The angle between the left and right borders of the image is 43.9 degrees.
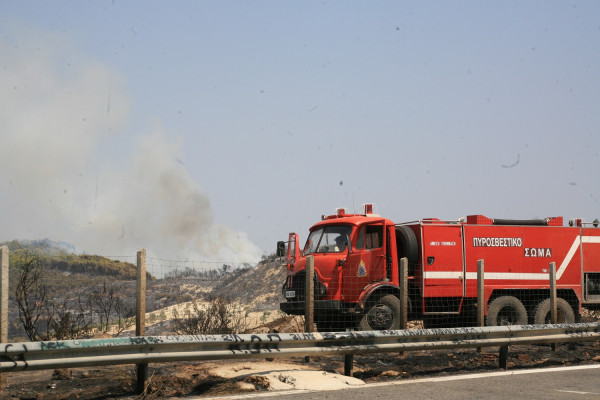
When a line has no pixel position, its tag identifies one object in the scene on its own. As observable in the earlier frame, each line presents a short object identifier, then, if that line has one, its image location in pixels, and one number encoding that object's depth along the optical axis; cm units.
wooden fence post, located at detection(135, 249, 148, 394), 931
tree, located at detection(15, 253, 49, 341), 1329
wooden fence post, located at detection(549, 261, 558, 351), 1498
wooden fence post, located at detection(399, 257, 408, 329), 1307
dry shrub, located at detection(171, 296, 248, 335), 1703
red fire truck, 1595
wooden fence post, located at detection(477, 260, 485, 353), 1366
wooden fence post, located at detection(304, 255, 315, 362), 1159
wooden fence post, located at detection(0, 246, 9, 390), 847
